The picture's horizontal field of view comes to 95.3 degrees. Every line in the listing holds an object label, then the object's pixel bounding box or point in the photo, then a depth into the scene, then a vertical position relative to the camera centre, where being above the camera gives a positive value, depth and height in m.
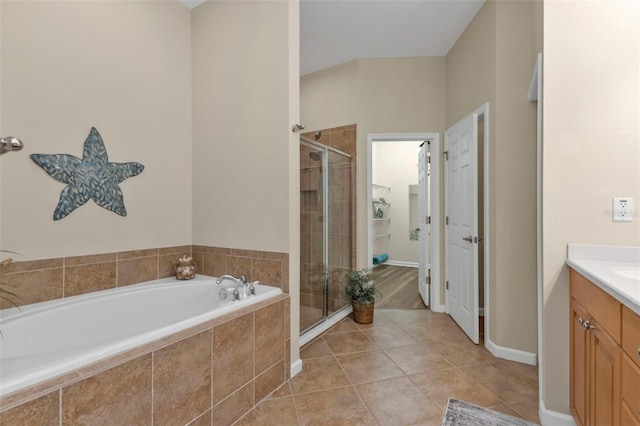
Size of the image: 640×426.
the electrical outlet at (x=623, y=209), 1.42 +0.01
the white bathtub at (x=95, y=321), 1.05 -0.58
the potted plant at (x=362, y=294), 2.96 -0.85
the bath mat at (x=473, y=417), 1.56 -1.13
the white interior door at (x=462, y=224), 2.53 -0.12
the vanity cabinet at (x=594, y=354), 1.04 -0.59
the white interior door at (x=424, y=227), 3.30 -0.18
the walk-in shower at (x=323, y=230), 2.60 -0.18
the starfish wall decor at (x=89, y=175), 1.78 +0.25
